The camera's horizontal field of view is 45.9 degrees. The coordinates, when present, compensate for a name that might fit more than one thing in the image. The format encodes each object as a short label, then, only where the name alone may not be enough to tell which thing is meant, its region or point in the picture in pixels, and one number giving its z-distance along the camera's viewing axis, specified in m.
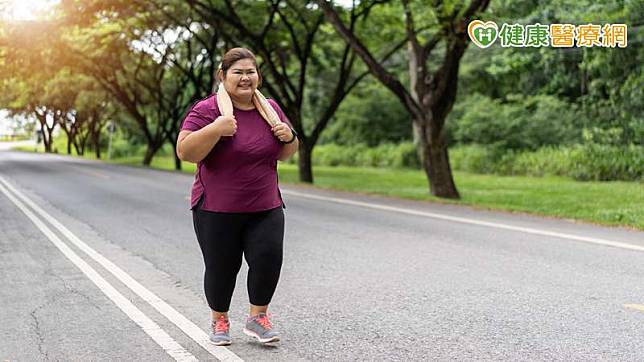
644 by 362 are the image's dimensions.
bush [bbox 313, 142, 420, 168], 33.47
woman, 4.44
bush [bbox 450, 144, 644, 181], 21.95
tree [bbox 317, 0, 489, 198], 15.86
